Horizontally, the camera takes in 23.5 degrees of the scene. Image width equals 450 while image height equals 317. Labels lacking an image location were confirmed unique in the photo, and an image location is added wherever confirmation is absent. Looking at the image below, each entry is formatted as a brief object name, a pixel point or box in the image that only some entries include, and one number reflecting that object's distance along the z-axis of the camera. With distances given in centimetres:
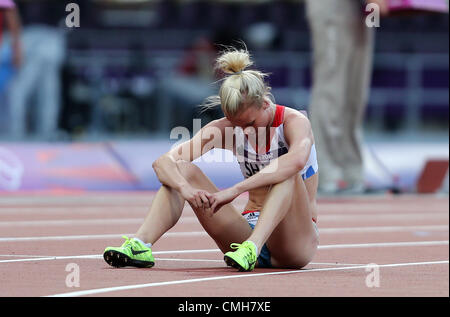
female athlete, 634
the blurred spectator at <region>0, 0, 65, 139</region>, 2248
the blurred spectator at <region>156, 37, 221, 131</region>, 2398
